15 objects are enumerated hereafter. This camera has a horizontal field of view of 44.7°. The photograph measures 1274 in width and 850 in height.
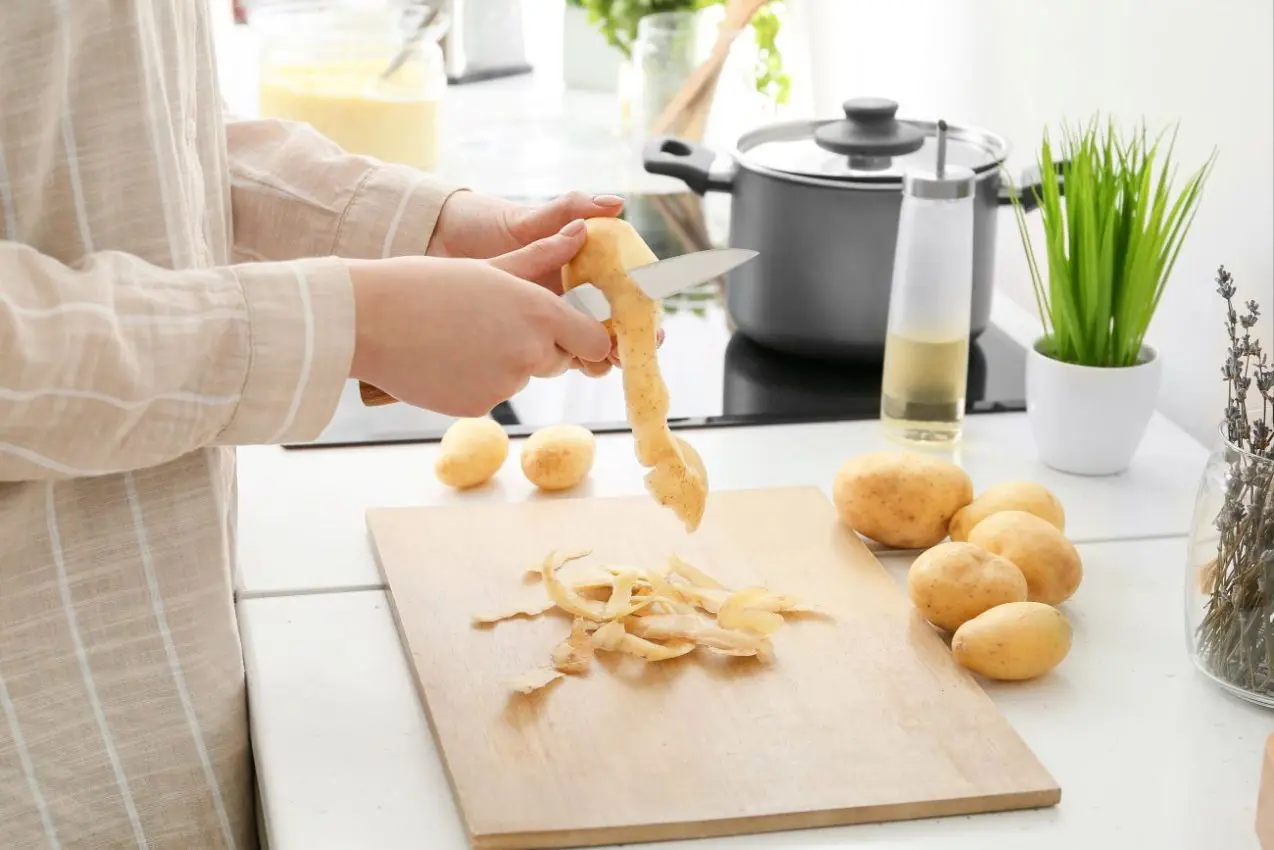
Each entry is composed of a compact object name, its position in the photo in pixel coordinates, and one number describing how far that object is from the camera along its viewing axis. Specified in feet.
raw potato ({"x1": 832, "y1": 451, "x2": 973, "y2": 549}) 3.23
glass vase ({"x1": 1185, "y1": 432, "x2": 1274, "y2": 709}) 2.59
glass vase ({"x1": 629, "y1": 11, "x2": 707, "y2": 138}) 6.21
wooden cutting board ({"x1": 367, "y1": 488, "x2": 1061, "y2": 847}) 2.35
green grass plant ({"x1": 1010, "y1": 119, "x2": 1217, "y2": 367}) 3.54
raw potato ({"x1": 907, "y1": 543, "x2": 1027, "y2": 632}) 2.86
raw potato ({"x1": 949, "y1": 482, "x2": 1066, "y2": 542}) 3.19
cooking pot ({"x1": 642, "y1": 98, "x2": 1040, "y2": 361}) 4.10
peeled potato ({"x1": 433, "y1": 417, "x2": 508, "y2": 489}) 3.53
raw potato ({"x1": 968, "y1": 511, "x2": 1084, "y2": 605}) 2.96
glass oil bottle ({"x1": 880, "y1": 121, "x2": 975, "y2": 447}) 3.74
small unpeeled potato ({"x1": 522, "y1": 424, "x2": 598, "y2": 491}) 3.51
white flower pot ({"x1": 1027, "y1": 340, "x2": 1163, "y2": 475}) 3.59
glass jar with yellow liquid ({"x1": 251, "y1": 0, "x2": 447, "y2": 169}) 5.62
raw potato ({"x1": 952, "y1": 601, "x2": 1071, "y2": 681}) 2.71
